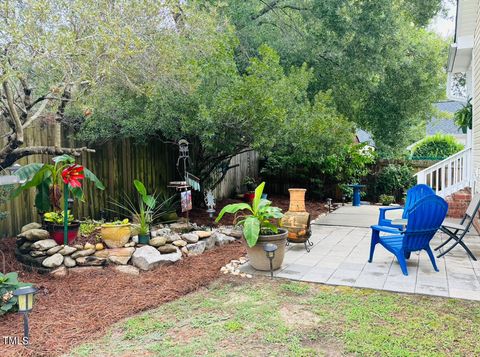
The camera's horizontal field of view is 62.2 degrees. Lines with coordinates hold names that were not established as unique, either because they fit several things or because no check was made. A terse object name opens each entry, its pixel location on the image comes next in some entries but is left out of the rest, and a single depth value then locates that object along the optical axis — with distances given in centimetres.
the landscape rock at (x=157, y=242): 525
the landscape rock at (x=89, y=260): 470
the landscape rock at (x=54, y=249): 464
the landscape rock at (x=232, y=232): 662
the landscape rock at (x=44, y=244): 462
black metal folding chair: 517
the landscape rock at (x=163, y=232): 574
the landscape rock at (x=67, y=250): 470
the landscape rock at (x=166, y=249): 521
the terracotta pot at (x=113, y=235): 502
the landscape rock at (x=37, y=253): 460
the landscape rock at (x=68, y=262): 464
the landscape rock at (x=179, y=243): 547
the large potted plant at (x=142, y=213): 528
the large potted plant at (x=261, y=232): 464
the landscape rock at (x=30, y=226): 494
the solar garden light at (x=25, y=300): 284
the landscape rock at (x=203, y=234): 591
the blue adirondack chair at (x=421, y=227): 452
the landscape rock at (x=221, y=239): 613
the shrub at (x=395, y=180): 1177
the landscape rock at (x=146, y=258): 484
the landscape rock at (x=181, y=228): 630
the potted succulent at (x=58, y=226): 490
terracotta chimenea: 575
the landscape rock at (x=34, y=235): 471
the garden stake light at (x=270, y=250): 432
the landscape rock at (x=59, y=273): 446
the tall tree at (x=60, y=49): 364
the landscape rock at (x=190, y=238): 568
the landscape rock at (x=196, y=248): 554
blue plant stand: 1109
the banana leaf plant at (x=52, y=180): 461
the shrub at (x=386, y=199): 1125
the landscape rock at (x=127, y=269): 471
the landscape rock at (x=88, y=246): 488
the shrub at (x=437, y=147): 1559
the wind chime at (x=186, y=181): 609
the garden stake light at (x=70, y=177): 459
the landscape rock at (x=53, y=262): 454
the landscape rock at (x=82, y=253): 473
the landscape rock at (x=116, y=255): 486
